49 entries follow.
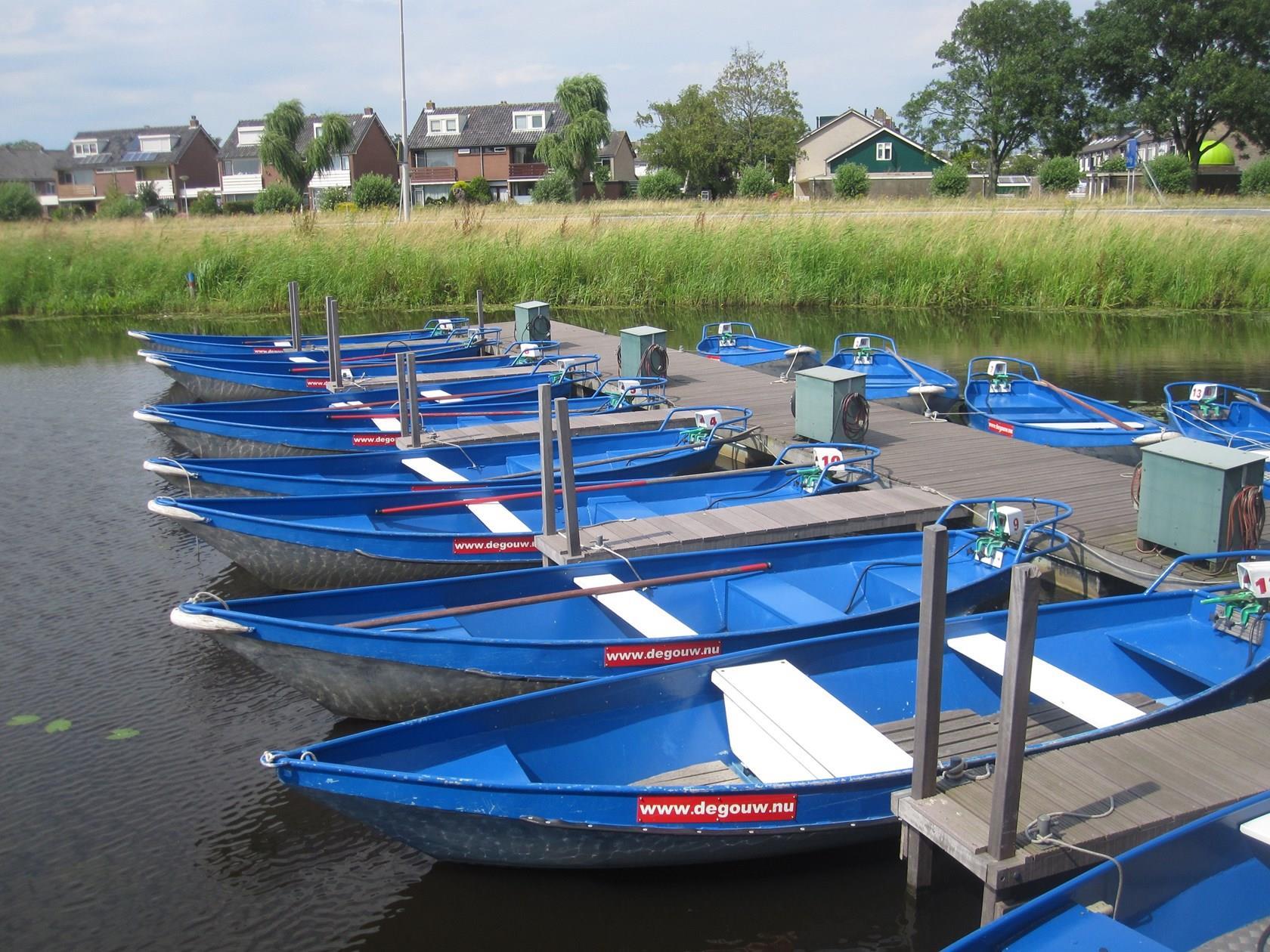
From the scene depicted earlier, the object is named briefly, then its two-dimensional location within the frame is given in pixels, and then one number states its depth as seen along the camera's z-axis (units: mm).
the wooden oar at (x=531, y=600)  6172
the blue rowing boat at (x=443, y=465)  9438
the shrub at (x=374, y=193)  44094
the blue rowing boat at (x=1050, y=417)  11242
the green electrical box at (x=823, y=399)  10461
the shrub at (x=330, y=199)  43531
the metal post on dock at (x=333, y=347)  13852
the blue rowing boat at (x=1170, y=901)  3459
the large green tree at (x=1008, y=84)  57062
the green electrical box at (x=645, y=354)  13961
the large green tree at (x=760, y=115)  58625
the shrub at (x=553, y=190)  51500
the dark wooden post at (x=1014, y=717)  3732
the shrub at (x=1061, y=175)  39719
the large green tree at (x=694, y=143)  58688
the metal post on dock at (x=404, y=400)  10837
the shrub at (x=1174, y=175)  40219
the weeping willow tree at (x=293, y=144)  55594
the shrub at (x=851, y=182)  45562
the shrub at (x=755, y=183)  45188
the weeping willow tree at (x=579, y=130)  57781
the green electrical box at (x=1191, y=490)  7125
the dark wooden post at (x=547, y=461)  7113
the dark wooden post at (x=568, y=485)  7105
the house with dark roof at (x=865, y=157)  53000
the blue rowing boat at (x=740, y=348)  16906
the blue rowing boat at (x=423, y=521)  7930
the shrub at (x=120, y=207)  49344
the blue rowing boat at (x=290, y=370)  15516
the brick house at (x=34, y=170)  78875
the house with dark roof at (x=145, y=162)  71750
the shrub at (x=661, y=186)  49469
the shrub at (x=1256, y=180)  37875
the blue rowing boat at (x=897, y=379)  13578
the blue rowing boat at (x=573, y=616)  5867
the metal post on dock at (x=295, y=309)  16828
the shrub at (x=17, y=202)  52438
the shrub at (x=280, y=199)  42312
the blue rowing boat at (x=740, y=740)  4516
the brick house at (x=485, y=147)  63844
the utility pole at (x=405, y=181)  30933
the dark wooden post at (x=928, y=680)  4027
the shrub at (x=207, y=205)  52019
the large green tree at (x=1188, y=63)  49031
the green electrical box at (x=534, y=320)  17484
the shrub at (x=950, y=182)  41125
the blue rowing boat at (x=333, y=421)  11742
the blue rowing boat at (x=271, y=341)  17812
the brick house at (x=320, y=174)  65500
